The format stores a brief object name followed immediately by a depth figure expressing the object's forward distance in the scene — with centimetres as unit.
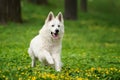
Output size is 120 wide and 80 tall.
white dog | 1029
